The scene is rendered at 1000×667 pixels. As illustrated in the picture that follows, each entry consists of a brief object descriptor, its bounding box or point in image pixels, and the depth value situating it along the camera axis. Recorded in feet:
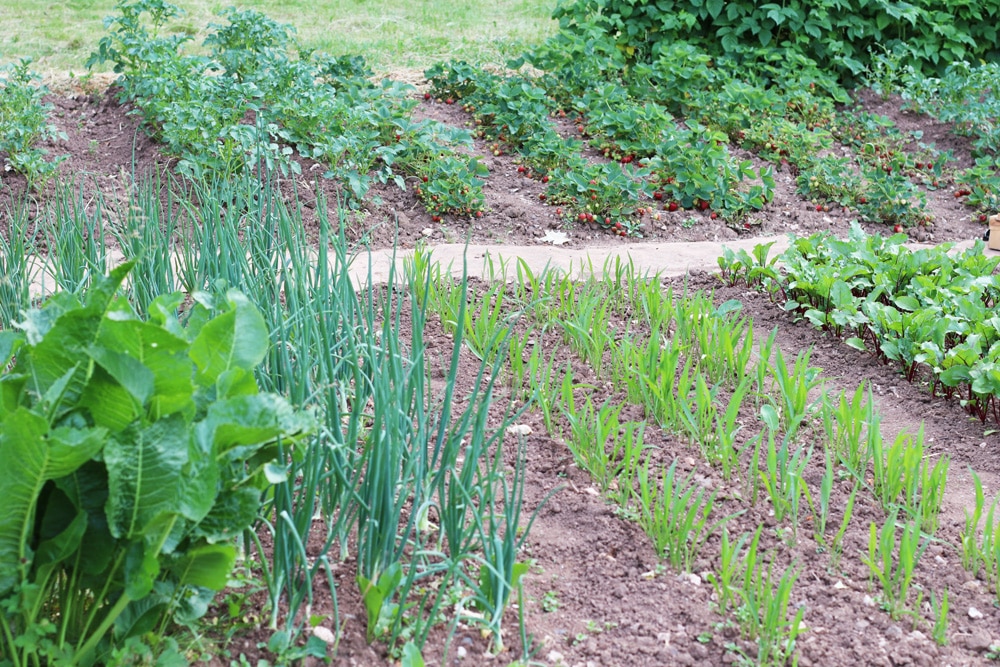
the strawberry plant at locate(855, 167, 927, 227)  18.34
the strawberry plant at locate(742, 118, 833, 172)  20.15
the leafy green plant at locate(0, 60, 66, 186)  15.92
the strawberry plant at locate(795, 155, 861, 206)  19.02
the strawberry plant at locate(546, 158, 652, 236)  17.44
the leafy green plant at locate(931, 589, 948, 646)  7.12
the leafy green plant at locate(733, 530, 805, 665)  6.75
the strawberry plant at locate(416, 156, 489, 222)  17.13
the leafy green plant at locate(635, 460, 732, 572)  7.77
